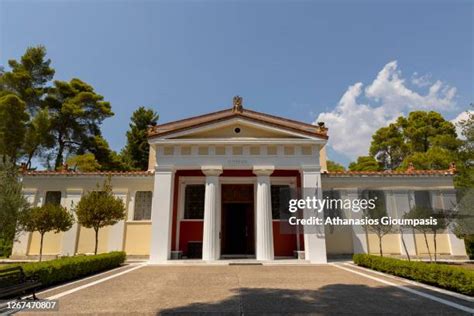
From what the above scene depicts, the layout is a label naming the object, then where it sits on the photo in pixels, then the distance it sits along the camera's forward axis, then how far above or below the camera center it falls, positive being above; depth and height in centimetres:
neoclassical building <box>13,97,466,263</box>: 1374 +148
